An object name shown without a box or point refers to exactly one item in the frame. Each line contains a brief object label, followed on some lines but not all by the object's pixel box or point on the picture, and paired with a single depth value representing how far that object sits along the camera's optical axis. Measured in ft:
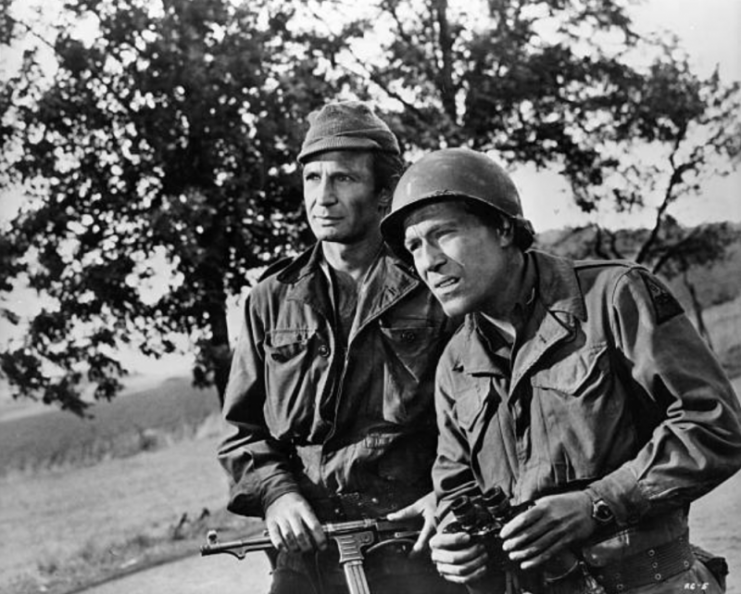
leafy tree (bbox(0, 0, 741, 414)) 26.96
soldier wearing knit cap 12.34
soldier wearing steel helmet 9.30
